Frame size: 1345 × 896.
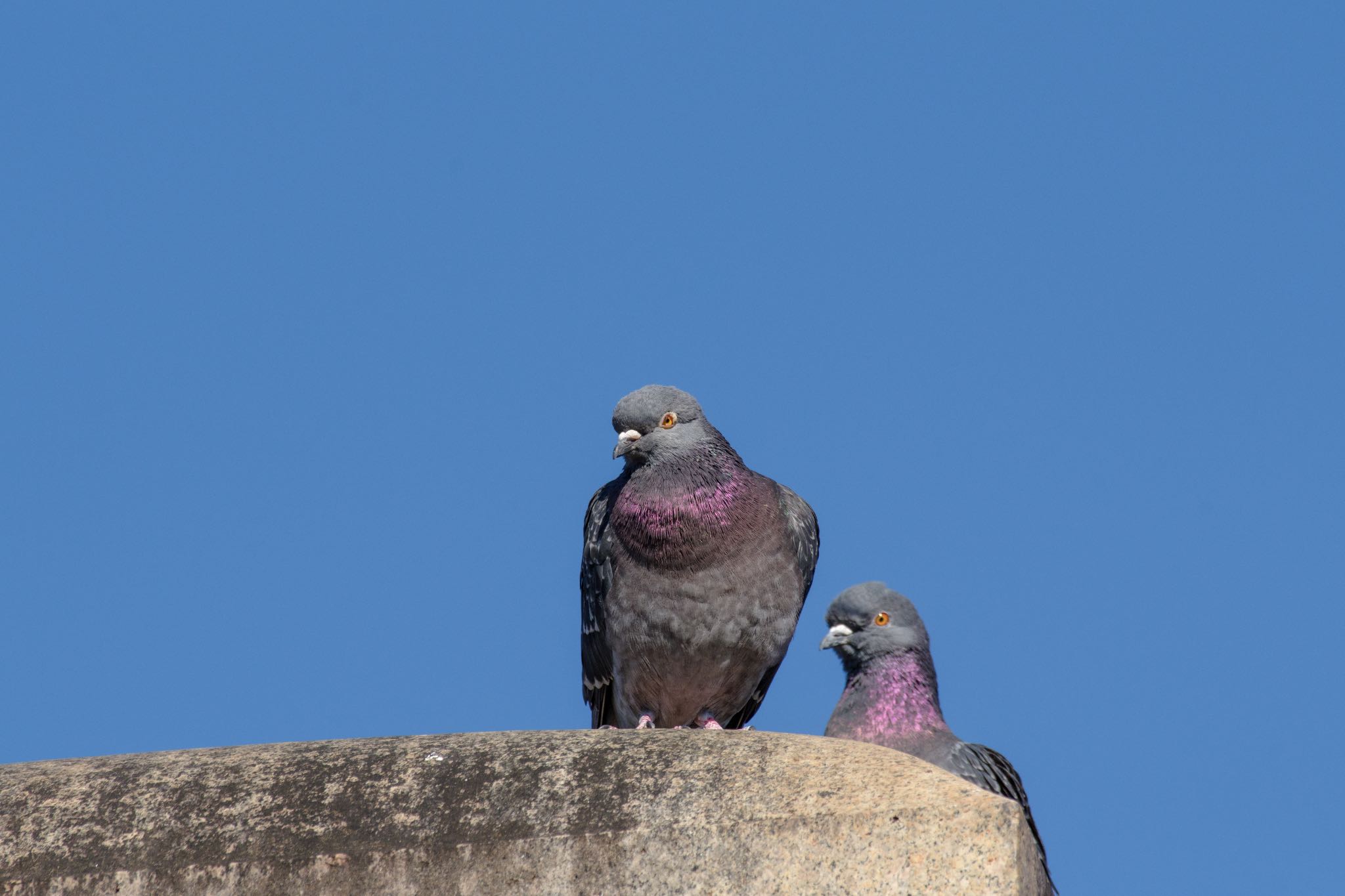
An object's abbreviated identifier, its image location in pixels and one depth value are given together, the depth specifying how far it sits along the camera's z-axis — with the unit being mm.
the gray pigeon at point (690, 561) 11211
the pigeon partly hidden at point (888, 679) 12773
